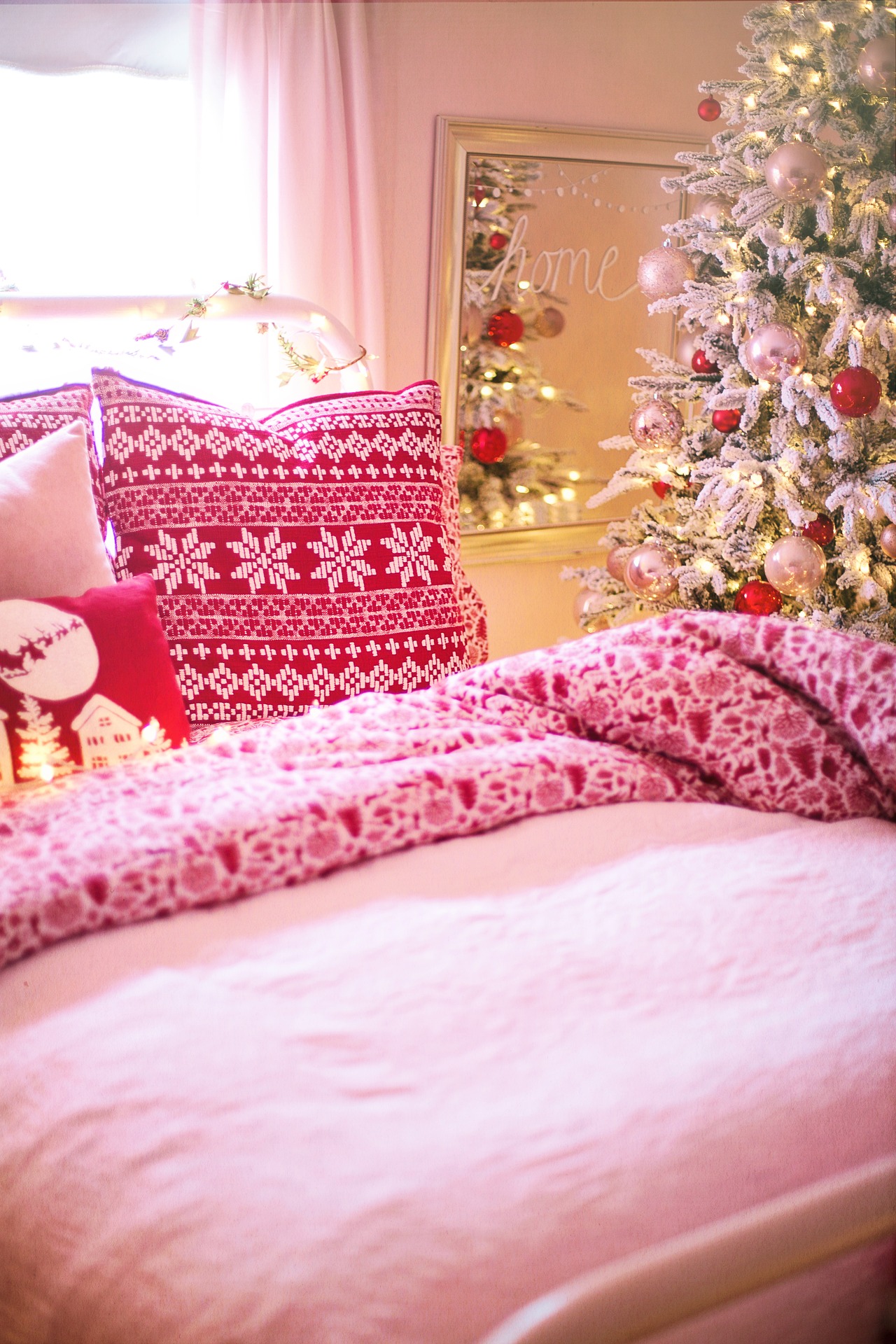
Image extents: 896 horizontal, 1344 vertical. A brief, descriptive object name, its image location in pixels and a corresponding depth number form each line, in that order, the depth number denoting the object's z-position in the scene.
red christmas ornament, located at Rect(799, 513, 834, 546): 2.18
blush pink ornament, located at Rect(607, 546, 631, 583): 2.46
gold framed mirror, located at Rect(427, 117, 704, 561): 2.74
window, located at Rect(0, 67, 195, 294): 2.29
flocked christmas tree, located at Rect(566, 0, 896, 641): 2.00
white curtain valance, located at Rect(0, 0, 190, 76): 2.20
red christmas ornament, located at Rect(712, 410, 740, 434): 2.27
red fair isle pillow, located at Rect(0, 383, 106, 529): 1.45
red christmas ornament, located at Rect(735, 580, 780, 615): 2.23
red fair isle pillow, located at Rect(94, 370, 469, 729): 1.44
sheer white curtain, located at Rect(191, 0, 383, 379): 2.31
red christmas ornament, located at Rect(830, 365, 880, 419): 1.96
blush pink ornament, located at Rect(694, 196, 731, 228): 2.17
